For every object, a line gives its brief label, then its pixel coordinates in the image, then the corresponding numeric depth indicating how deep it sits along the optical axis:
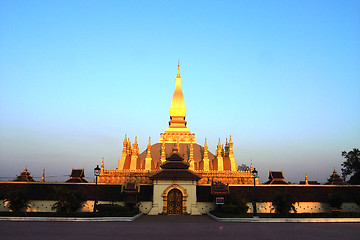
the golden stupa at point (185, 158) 40.94
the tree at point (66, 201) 24.06
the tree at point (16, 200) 25.19
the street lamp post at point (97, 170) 22.43
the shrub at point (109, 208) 22.97
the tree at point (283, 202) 23.02
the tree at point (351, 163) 45.12
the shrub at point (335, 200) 27.02
